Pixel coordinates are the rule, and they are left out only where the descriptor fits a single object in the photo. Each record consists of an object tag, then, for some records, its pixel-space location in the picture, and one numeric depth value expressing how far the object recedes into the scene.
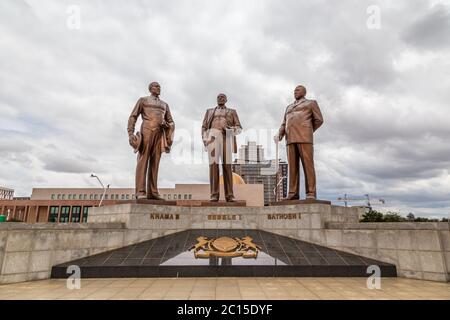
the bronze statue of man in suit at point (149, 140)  11.35
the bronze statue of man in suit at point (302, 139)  11.11
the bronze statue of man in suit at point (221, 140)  12.25
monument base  7.96
